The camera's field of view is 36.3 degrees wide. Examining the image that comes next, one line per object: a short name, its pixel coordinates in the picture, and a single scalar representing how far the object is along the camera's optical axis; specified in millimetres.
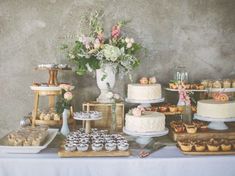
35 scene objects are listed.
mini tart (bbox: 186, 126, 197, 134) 2463
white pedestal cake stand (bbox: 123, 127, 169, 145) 2314
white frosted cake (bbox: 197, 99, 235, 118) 2494
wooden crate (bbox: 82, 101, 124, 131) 2771
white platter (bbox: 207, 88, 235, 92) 2924
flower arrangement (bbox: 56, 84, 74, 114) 2633
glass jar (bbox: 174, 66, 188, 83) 3018
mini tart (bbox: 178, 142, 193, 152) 2180
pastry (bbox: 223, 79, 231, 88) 2971
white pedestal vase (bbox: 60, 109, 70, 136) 2643
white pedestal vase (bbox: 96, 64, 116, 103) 2758
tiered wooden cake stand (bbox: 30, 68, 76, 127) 2715
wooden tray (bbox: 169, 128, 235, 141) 2445
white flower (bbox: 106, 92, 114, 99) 2707
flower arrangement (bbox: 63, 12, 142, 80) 2658
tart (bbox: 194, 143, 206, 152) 2174
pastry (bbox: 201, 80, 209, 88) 2996
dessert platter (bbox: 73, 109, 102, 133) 2473
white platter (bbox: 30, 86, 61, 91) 2700
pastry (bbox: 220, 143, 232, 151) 2172
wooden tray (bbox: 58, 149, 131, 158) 2125
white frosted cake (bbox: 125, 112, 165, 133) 2328
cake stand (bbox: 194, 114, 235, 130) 2498
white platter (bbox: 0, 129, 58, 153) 2152
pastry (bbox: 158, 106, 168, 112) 2861
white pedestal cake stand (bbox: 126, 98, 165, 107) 2732
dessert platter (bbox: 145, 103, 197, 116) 2841
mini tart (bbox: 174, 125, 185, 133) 2498
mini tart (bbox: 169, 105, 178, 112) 2848
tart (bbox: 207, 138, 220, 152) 2170
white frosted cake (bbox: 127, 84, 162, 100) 2732
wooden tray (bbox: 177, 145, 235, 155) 2152
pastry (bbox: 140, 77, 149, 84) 2934
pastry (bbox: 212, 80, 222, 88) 2967
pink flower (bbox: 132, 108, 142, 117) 2357
